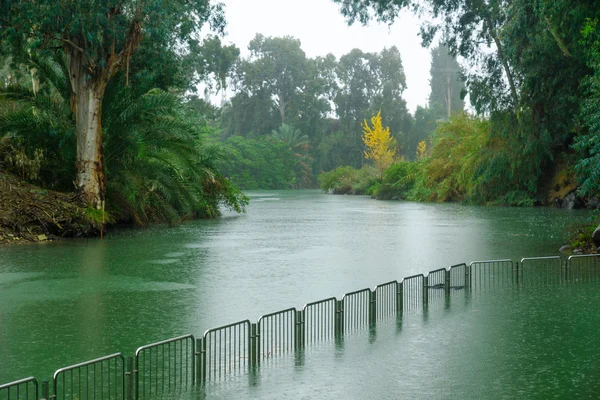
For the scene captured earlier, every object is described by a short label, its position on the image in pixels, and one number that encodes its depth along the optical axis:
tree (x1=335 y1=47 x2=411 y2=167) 106.50
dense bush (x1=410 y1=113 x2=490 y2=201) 48.75
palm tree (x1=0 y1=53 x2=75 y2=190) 25.12
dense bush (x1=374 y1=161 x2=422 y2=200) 61.88
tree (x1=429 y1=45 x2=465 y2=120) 130.50
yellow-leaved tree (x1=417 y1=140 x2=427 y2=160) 86.31
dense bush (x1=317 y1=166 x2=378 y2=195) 73.19
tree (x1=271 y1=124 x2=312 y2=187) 103.69
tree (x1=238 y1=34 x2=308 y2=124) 107.32
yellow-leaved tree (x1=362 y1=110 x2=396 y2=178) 72.19
